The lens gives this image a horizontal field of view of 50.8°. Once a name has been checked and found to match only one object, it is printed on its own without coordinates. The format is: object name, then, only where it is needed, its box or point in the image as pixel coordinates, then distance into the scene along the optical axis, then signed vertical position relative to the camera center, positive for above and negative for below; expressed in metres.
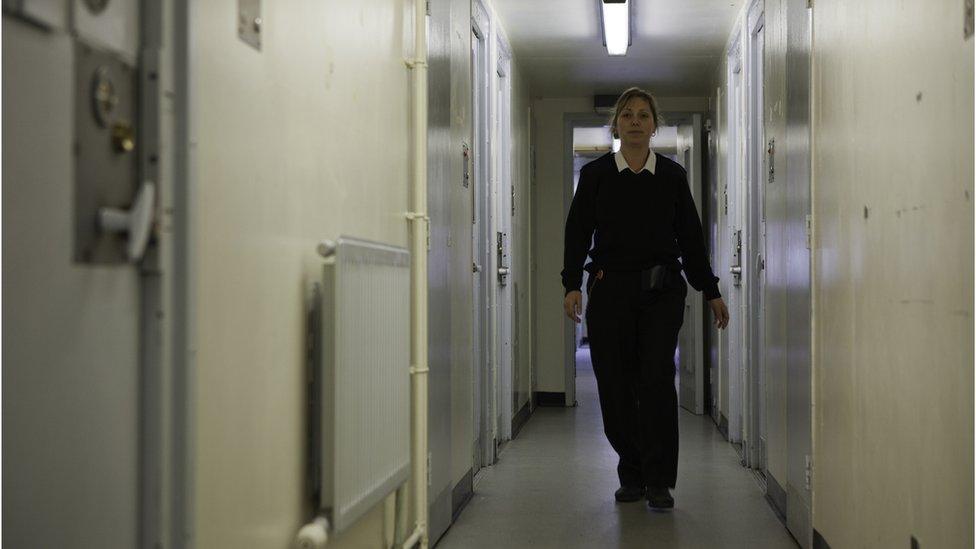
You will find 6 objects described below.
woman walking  3.48 +0.02
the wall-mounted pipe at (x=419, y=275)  2.73 +0.04
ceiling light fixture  4.47 +1.24
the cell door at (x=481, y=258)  4.27 +0.14
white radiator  1.90 -0.17
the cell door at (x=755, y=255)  4.04 +0.14
